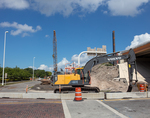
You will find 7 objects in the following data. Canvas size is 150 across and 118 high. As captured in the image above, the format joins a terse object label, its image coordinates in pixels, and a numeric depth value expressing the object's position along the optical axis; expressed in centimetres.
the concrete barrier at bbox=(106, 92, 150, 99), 1224
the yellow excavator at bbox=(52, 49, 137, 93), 1428
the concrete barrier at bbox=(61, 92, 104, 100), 1207
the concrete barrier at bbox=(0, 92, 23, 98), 1260
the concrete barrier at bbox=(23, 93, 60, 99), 1223
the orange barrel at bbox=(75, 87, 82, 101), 1111
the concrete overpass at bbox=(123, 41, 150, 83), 3052
